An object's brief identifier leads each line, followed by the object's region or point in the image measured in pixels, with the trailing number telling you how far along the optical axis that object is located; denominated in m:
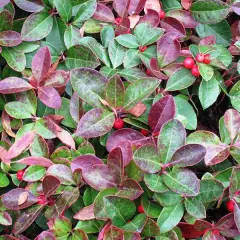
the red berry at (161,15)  0.59
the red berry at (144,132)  0.53
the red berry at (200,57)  0.55
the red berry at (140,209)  0.50
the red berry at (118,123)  0.52
